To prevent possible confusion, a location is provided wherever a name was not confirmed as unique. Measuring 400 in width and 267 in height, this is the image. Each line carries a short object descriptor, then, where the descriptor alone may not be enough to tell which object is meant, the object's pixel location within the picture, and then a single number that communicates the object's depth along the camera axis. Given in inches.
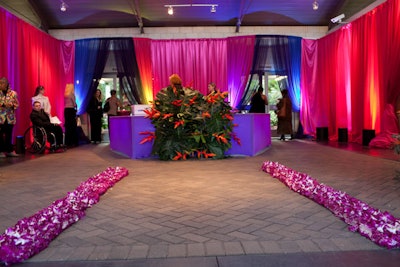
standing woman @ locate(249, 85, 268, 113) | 442.9
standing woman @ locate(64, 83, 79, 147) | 424.8
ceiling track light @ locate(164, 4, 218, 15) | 442.0
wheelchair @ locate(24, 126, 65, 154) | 341.7
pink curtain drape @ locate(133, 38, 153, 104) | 489.4
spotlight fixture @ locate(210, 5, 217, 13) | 442.0
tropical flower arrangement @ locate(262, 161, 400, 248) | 93.0
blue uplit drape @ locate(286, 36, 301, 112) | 495.5
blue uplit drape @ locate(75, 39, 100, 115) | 487.8
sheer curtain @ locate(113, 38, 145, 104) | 488.4
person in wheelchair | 341.4
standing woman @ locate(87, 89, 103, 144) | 461.1
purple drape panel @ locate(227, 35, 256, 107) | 488.7
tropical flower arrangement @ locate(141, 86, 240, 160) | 272.4
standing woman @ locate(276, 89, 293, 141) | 467.8
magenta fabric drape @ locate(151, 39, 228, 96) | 496.4
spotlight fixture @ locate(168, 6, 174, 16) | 426.1
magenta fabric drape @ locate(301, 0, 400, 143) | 338.0
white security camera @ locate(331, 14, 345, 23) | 432.1
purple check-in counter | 287.3
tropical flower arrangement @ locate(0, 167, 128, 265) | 86.1
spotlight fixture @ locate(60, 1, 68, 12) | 425.1
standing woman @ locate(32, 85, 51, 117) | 354.6
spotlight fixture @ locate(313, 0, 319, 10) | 438.9
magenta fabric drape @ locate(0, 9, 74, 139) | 361.7
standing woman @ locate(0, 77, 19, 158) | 290.6
